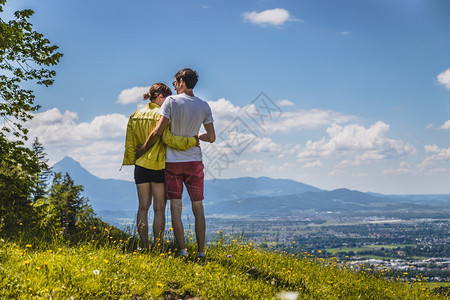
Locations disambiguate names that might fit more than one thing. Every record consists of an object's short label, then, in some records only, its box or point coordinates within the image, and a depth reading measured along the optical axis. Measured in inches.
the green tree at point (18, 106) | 377.1
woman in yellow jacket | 253.6
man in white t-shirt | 248.5
